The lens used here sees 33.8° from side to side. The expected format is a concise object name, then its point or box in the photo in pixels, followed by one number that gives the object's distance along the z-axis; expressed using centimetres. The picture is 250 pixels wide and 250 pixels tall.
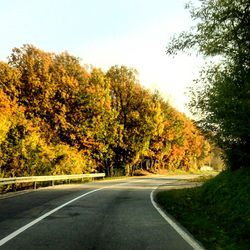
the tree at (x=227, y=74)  1515
